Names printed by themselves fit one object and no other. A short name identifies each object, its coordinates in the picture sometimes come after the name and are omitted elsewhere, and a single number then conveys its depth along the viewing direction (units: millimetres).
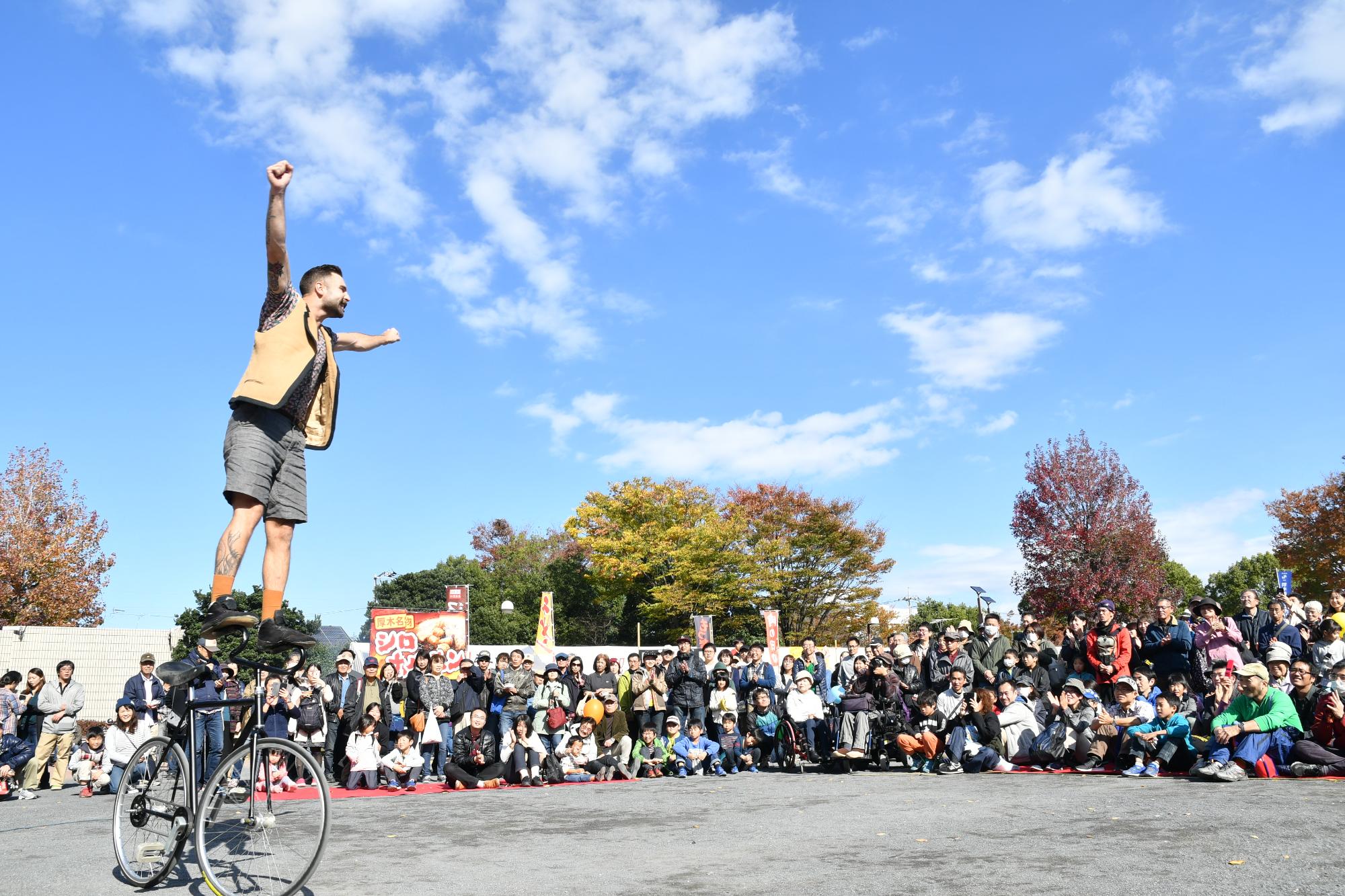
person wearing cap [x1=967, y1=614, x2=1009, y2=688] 13070
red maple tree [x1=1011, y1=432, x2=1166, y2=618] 27984
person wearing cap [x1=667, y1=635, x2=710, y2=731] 13977
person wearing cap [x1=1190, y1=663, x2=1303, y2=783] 9422
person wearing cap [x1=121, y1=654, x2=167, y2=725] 12023
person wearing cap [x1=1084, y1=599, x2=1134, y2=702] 12008
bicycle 4195
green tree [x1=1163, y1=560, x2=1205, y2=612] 60875
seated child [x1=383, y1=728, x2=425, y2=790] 11883
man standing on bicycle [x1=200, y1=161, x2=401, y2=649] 4043
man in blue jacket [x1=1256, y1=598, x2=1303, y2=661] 11047
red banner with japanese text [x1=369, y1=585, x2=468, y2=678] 23453
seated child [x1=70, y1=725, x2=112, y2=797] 11406
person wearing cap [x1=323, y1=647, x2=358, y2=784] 12844
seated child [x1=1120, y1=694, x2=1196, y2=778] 10266
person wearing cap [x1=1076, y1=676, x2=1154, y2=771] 10992
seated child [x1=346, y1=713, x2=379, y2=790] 11711
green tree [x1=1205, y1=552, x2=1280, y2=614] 58875
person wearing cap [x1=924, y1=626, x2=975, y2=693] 13078
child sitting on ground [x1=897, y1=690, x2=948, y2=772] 12141
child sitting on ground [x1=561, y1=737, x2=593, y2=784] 12609
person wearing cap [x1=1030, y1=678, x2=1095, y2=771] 11359
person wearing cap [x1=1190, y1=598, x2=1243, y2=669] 11258
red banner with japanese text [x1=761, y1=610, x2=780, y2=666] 30972
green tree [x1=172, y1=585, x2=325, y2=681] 24750
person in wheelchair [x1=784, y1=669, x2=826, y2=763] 13469
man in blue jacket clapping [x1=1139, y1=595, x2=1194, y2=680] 11562
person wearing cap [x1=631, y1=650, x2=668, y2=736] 13680
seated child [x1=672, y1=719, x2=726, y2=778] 12891
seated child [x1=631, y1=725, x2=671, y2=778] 12891
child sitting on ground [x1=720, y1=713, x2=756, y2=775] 13211
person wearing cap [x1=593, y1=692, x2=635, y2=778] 13680
